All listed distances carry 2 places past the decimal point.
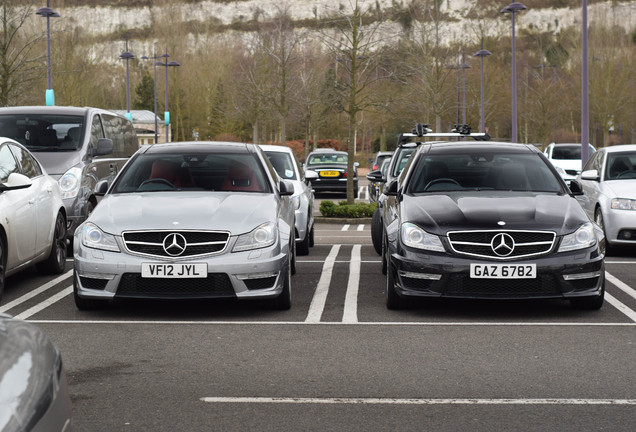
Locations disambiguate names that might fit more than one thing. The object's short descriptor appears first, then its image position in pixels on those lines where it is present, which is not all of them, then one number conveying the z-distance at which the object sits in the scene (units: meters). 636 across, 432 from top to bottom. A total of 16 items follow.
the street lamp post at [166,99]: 70.06
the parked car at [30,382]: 2.47
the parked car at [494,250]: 8.13
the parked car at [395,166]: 13.46
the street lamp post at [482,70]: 49.03
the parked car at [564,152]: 34.19
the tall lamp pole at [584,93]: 26.86
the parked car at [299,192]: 13.64
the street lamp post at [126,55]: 61.34
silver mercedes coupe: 8.09
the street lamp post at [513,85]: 37.69
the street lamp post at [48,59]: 36.09
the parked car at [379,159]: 32.00
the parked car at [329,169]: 34.56
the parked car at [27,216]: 9.45
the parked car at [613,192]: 13.53
